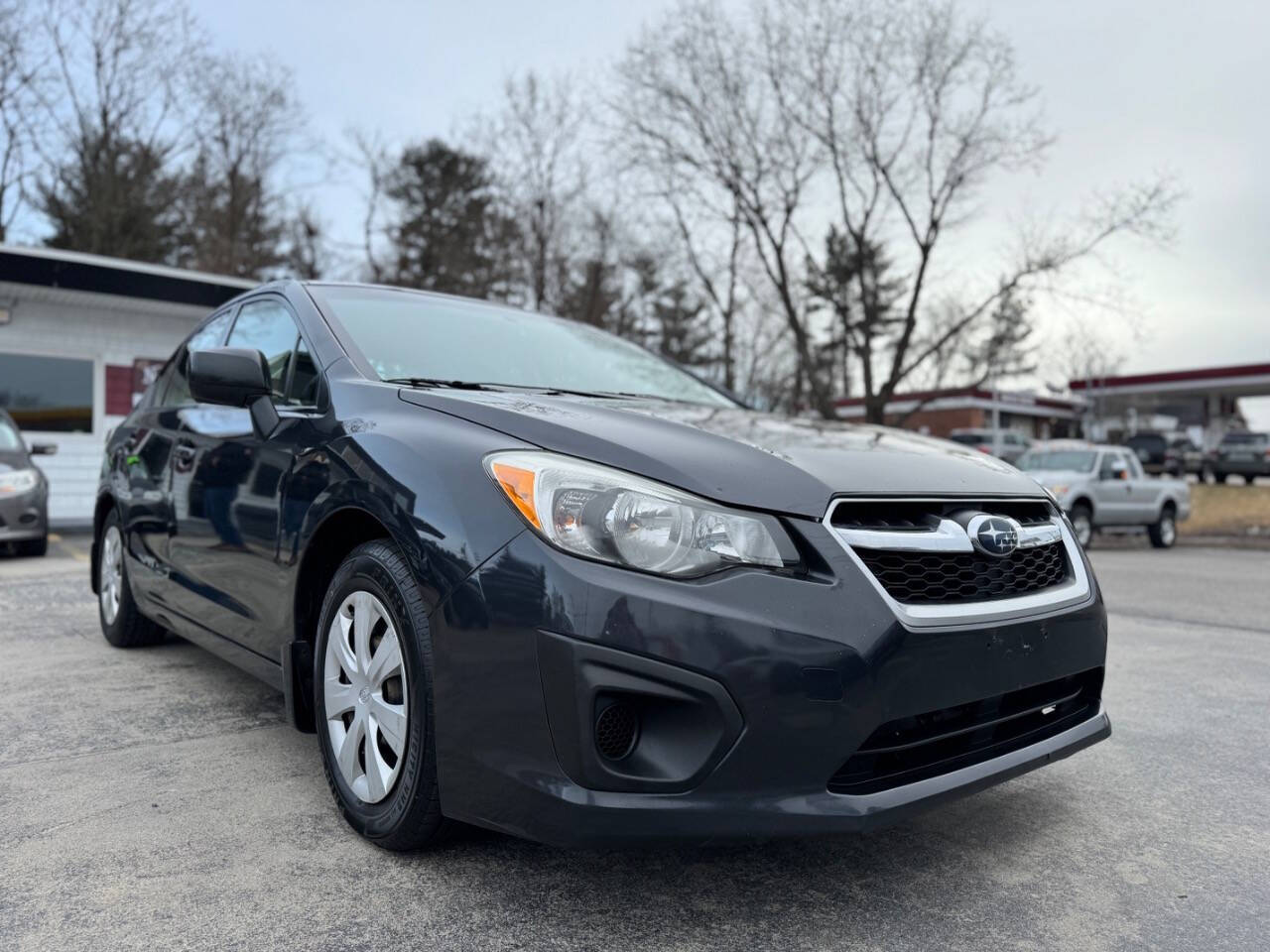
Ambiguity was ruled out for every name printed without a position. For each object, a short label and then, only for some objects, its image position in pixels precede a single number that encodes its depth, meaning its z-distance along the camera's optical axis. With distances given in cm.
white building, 1238
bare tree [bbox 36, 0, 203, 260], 2470
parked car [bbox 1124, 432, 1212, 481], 3123
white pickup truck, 1427
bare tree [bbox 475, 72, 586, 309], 2534
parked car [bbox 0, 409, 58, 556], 873
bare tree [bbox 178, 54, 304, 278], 2745
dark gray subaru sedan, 187
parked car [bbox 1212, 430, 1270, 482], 2864
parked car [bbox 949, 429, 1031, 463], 3371
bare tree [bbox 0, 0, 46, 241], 2351
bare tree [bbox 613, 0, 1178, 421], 1831
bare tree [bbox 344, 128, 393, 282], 2891
